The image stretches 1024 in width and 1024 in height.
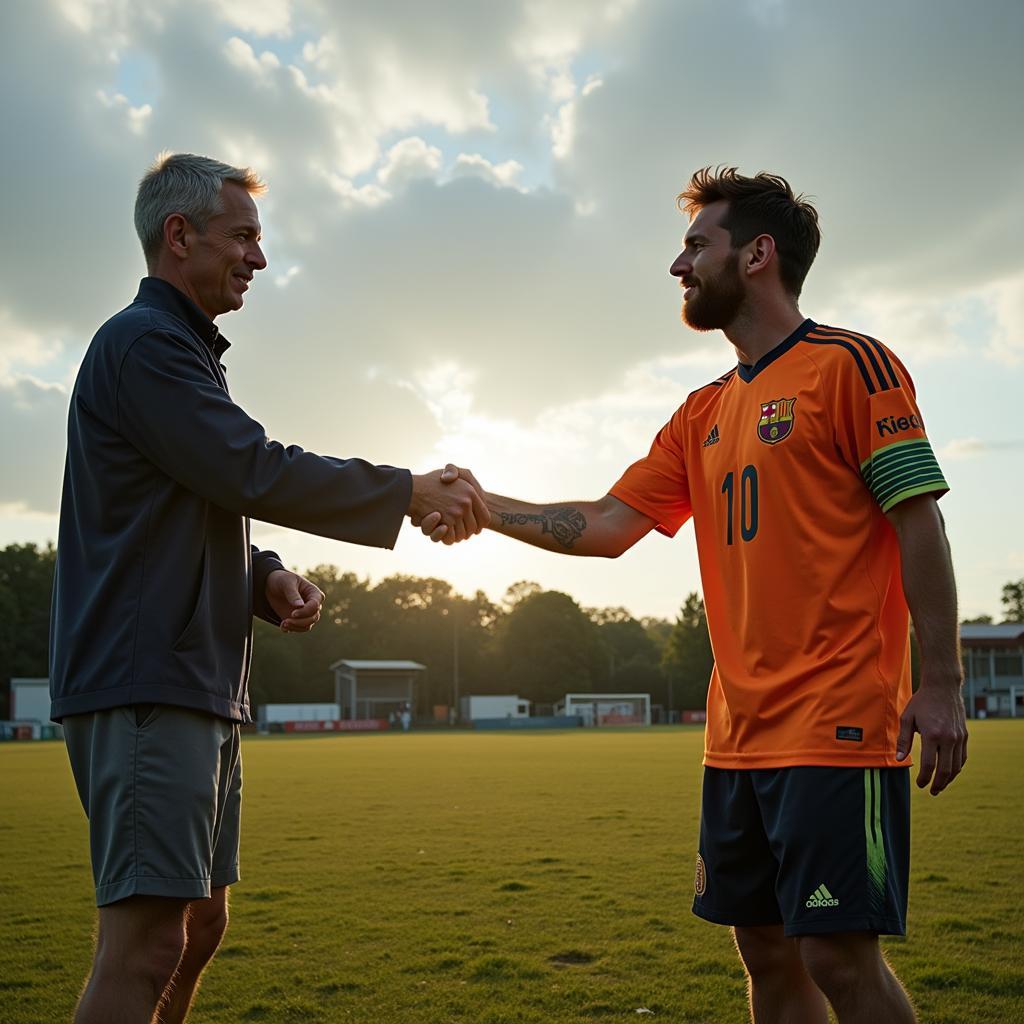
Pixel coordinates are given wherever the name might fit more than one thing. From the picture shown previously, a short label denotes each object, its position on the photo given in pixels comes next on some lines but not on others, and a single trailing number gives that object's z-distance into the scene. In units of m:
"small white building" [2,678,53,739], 58.38
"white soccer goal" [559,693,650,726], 72.88
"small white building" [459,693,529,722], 73.44
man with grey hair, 2.92
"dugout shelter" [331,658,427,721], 80.12
